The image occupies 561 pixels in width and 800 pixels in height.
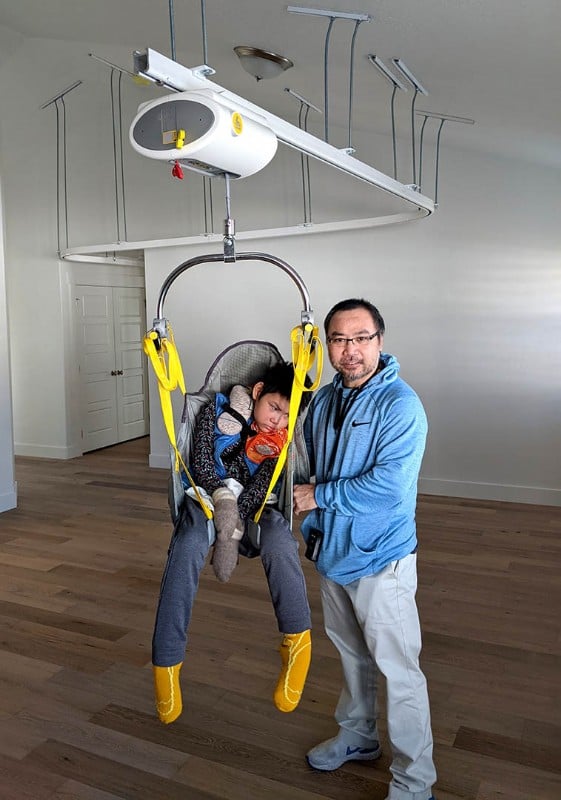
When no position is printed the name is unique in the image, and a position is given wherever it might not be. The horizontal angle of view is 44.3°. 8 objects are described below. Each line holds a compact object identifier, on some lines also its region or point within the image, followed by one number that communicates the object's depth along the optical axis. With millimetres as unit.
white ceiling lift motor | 1815
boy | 2119
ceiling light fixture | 3852
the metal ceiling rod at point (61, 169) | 7438
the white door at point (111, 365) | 8305
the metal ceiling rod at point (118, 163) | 7152
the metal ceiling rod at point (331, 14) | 2805
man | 2084
